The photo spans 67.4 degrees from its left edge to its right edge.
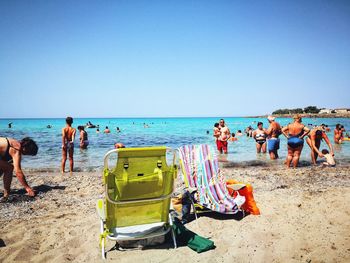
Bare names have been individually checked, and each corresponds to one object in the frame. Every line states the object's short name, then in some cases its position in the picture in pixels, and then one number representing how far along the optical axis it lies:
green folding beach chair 3.08
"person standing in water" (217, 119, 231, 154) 12.05
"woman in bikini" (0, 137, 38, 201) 5.00
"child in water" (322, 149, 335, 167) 9.21
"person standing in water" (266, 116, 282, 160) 10.48
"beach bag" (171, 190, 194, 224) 4.28
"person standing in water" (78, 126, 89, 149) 14.07
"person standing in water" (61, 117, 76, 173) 8.45
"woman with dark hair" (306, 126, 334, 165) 9.15
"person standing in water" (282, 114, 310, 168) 8.53
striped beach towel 4.34
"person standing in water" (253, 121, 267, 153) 13.01
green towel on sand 3.33
